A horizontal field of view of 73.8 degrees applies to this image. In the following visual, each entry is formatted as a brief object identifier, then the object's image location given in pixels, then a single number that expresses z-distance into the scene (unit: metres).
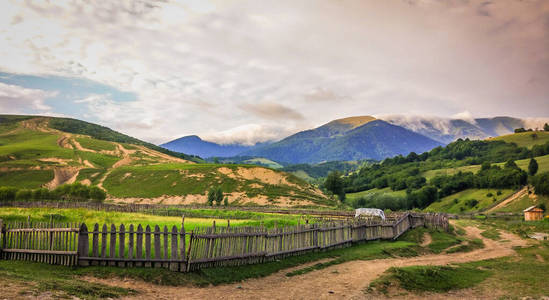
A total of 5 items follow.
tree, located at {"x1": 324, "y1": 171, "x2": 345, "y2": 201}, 115.59
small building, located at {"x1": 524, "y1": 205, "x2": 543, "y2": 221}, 67.00
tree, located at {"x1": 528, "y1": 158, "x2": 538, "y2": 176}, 126.19
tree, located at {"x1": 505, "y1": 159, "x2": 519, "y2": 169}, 134.23
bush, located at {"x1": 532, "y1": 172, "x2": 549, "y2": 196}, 94.57
